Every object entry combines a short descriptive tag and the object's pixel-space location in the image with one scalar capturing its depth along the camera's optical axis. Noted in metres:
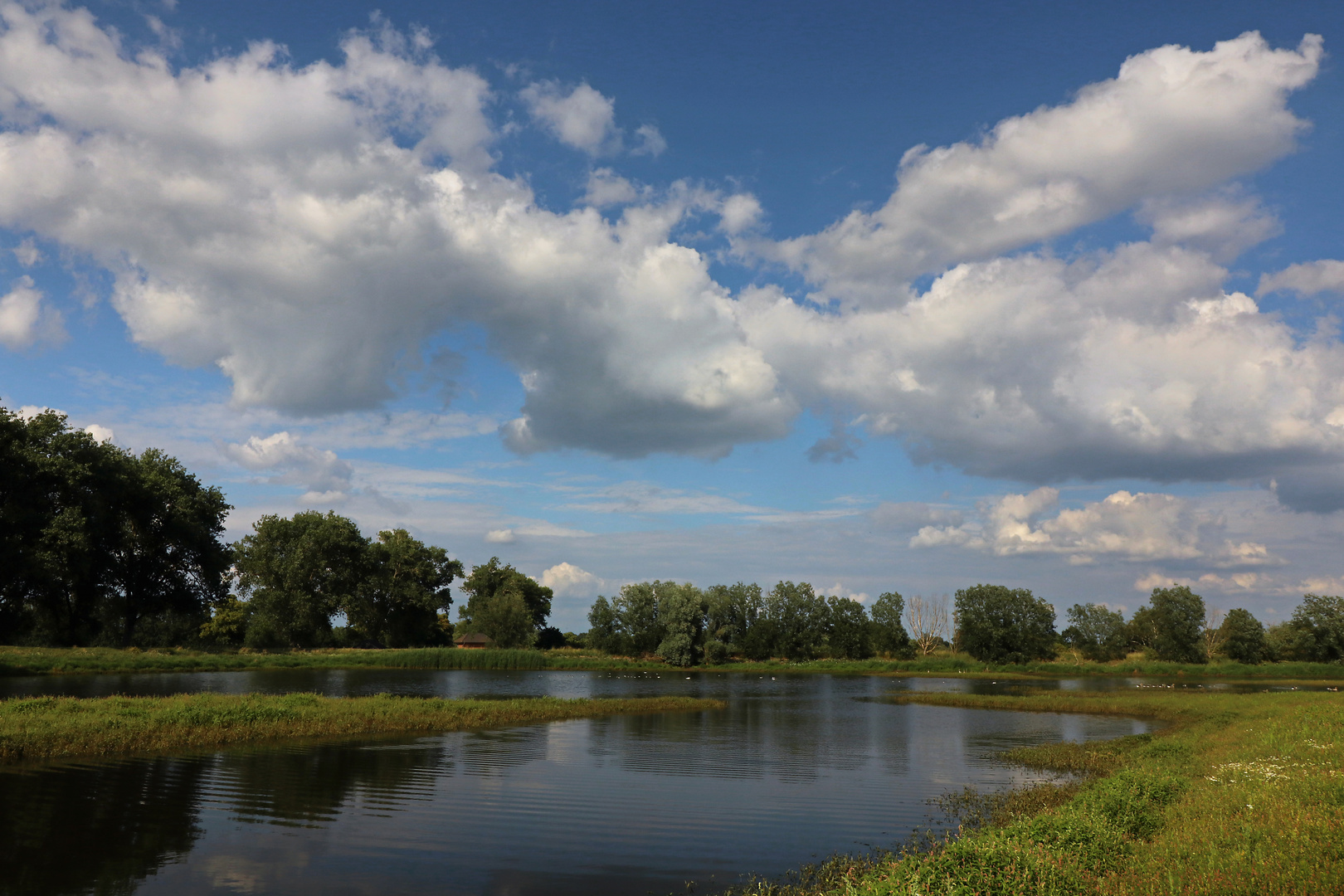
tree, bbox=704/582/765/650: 139.88
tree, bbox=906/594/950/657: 146.62
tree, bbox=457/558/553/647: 127.12
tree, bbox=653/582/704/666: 109.44
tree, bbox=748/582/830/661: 138.12
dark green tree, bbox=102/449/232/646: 80.44
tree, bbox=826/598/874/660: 137.75
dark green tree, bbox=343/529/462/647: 122.50
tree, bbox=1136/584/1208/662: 124.69
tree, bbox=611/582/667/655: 119.44
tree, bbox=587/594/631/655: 120.62
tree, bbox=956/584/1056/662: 120.62
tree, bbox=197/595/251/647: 118.69
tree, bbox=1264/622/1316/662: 114.25
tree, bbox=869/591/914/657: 139.25
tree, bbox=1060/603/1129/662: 139.88
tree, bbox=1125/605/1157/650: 136.38
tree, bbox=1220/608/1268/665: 117.38
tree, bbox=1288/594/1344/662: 111.75
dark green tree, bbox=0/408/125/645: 64.81
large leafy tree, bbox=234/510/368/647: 108.62
